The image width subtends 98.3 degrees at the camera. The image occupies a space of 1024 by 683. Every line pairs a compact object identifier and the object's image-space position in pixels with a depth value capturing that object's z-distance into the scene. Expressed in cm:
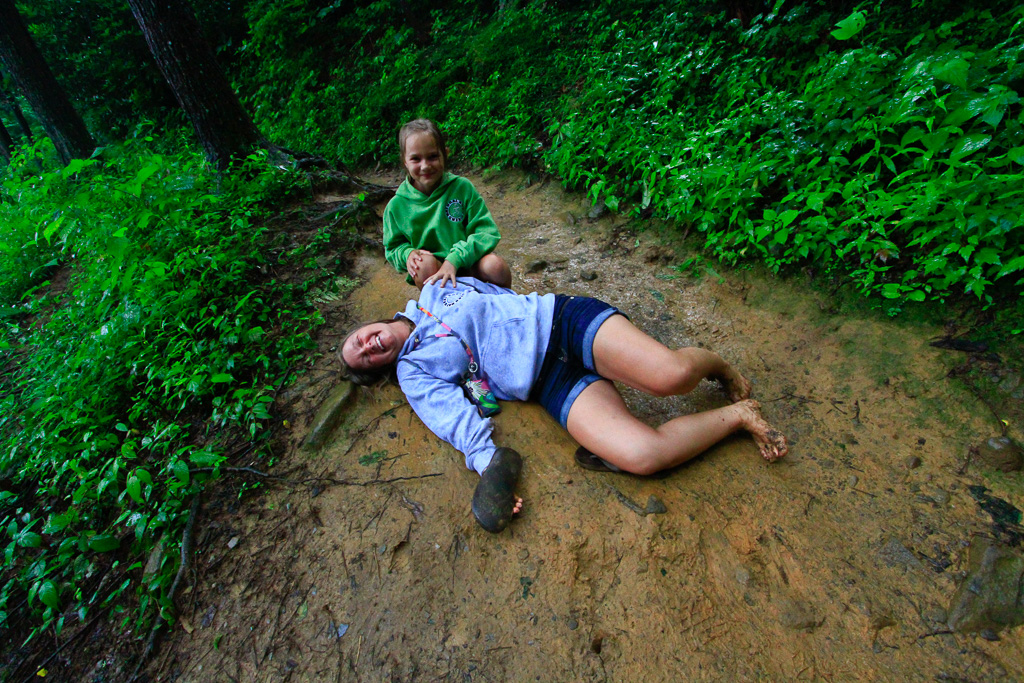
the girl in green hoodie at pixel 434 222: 282
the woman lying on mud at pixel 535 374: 209
